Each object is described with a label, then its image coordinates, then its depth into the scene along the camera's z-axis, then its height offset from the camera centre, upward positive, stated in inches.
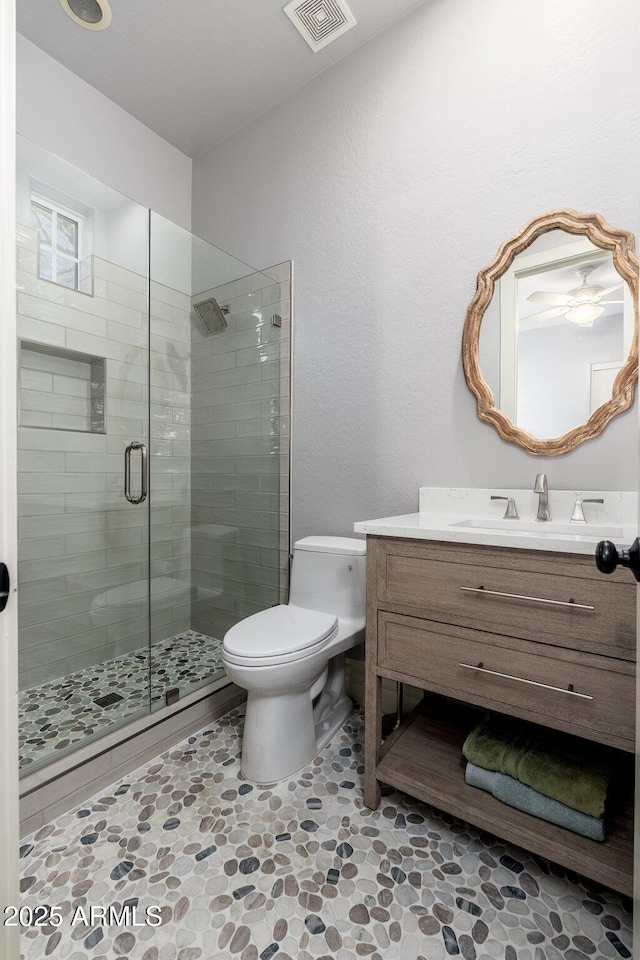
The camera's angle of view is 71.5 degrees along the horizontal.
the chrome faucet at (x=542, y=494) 57.7 -2.1
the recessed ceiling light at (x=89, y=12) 67.8 +72.7
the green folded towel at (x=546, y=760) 43.4 -30.2
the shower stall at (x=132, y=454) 67.8 +4.3
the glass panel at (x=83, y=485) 66.8 -1.2
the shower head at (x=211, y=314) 86.4 +32.0
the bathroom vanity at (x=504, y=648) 39.9 -17.3
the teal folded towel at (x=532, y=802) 42.2 -32.9
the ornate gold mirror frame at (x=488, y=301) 54.3 +22.0
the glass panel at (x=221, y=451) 85.7 +5.3
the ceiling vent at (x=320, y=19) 68.8 +73.3
